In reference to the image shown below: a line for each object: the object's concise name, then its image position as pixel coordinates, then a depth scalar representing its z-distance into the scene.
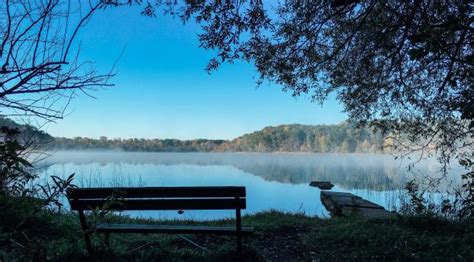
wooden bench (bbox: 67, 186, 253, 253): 3.22
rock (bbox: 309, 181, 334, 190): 13.70
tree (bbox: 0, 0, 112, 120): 1.57
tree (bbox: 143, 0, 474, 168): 4.75
